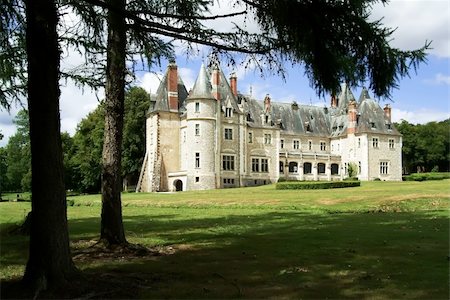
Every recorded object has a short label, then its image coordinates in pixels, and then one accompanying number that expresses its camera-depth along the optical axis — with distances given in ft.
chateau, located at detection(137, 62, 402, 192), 169.48
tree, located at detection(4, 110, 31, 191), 233.76
